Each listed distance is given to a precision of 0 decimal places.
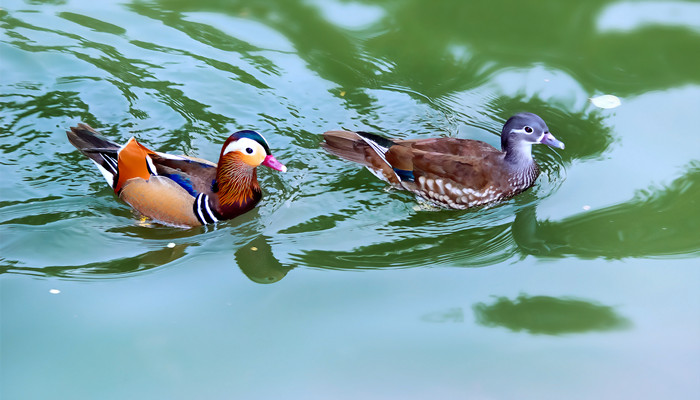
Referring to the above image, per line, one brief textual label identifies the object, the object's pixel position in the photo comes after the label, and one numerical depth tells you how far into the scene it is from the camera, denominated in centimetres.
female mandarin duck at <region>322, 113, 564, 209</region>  969
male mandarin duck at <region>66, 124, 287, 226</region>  940
